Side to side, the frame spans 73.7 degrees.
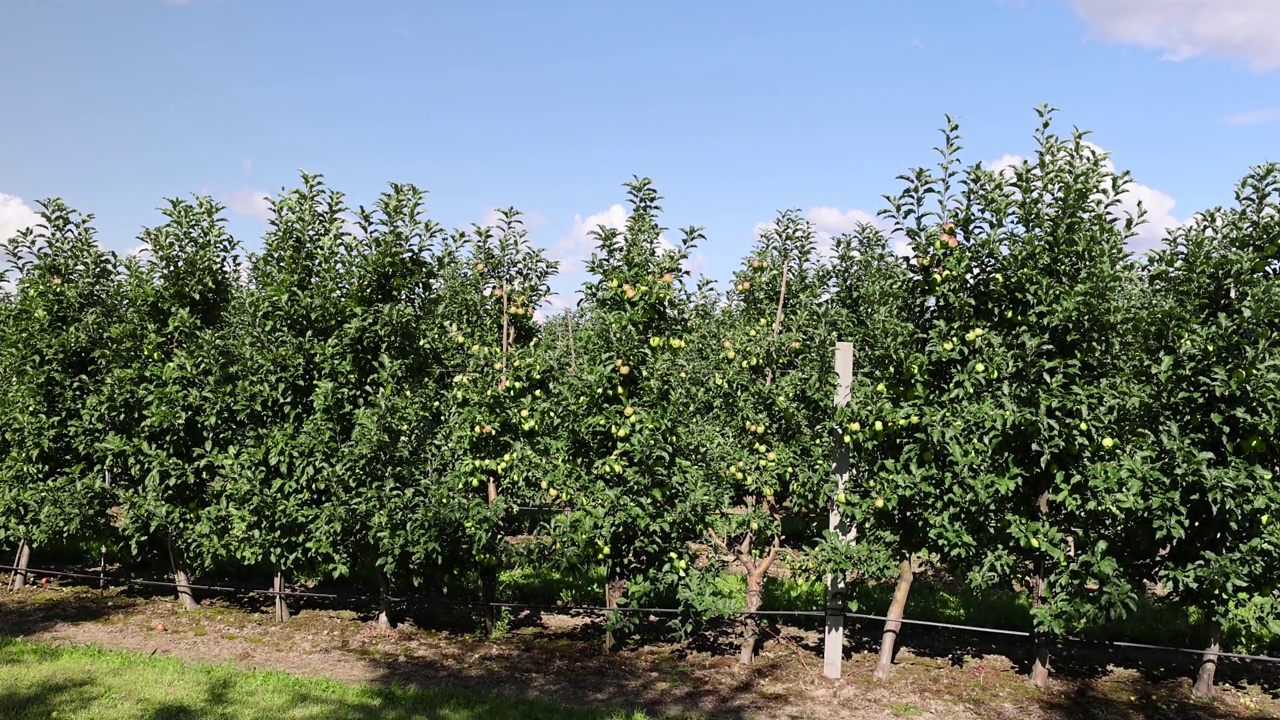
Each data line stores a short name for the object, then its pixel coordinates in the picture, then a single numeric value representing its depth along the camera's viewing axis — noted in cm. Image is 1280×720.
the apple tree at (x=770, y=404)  856
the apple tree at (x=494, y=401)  880
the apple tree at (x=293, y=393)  914
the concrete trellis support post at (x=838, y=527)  831
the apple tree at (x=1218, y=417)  713
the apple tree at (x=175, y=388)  984
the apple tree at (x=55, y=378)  1077
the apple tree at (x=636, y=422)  838
